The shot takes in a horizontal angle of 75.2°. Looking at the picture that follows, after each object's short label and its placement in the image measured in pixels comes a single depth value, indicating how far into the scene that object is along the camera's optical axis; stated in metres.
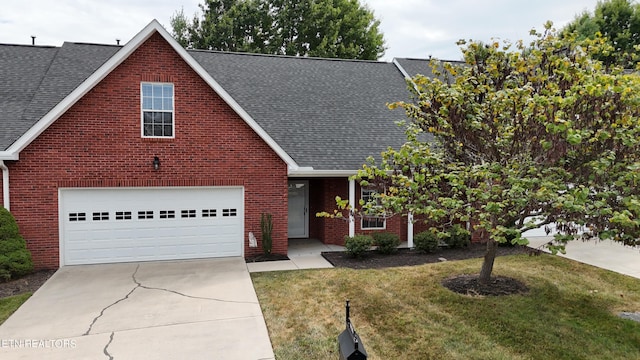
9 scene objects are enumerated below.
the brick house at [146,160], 9.55
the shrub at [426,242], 11.62
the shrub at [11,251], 8.65
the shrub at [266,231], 10.83
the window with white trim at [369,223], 12.80
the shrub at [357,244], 10.87
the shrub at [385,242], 11.49
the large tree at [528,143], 5.80
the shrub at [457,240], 12.03
